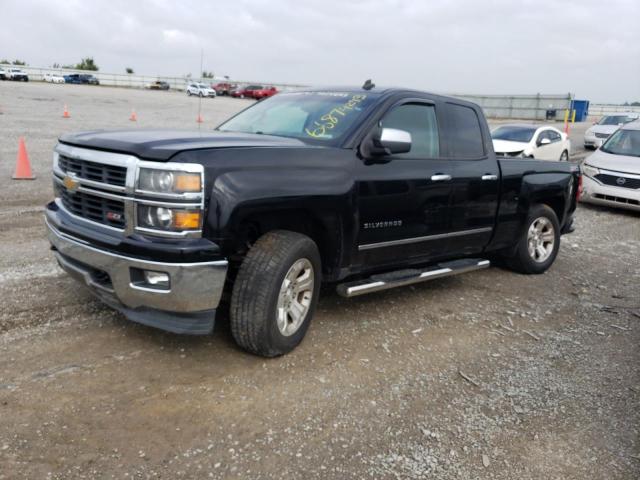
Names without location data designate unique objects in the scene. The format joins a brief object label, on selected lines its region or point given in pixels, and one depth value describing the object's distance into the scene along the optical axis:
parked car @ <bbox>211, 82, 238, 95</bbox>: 61.38
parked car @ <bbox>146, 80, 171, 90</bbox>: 69.94
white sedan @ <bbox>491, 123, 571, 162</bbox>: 13.86
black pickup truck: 3.32
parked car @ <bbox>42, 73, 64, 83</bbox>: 66.25
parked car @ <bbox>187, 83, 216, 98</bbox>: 53.16
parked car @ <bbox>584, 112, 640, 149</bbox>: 22.00
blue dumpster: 47.62
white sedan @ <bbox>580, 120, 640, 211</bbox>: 10.58
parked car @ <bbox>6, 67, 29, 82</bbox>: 60.03
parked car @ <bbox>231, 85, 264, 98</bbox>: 57.38
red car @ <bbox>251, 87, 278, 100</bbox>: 55.17
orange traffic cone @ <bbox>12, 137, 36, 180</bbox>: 9.56
